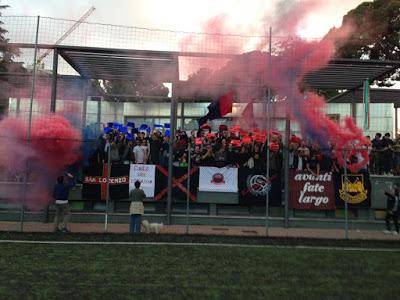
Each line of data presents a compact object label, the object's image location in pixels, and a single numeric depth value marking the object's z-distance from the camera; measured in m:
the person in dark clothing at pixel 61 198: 13.16
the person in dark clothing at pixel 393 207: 14.31
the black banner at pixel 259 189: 15.20
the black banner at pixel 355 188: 15.11
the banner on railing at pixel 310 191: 15.18
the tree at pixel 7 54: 13.41
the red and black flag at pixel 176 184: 15.13
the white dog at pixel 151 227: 12.88
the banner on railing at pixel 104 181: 15.07
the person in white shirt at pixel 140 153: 15.05
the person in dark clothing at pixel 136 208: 12.87
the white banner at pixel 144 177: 15.09
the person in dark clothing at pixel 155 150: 15.34
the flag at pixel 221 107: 15.77
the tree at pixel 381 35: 23.86
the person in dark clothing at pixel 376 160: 15.30
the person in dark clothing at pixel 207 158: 15.19
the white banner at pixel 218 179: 15.16
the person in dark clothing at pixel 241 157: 15.24
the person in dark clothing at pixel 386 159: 15.24
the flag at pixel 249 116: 15.27
